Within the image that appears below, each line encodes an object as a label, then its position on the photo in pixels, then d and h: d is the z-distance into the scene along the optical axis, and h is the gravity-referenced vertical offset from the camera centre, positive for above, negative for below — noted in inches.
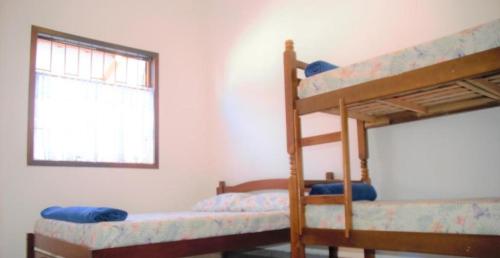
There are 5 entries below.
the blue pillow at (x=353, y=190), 103.3 -6.2
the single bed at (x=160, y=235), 95.3 -16.9
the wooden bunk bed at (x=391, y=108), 73.8 +14.2
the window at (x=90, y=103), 157.8 +28.0
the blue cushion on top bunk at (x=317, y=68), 103.1 +24.3
